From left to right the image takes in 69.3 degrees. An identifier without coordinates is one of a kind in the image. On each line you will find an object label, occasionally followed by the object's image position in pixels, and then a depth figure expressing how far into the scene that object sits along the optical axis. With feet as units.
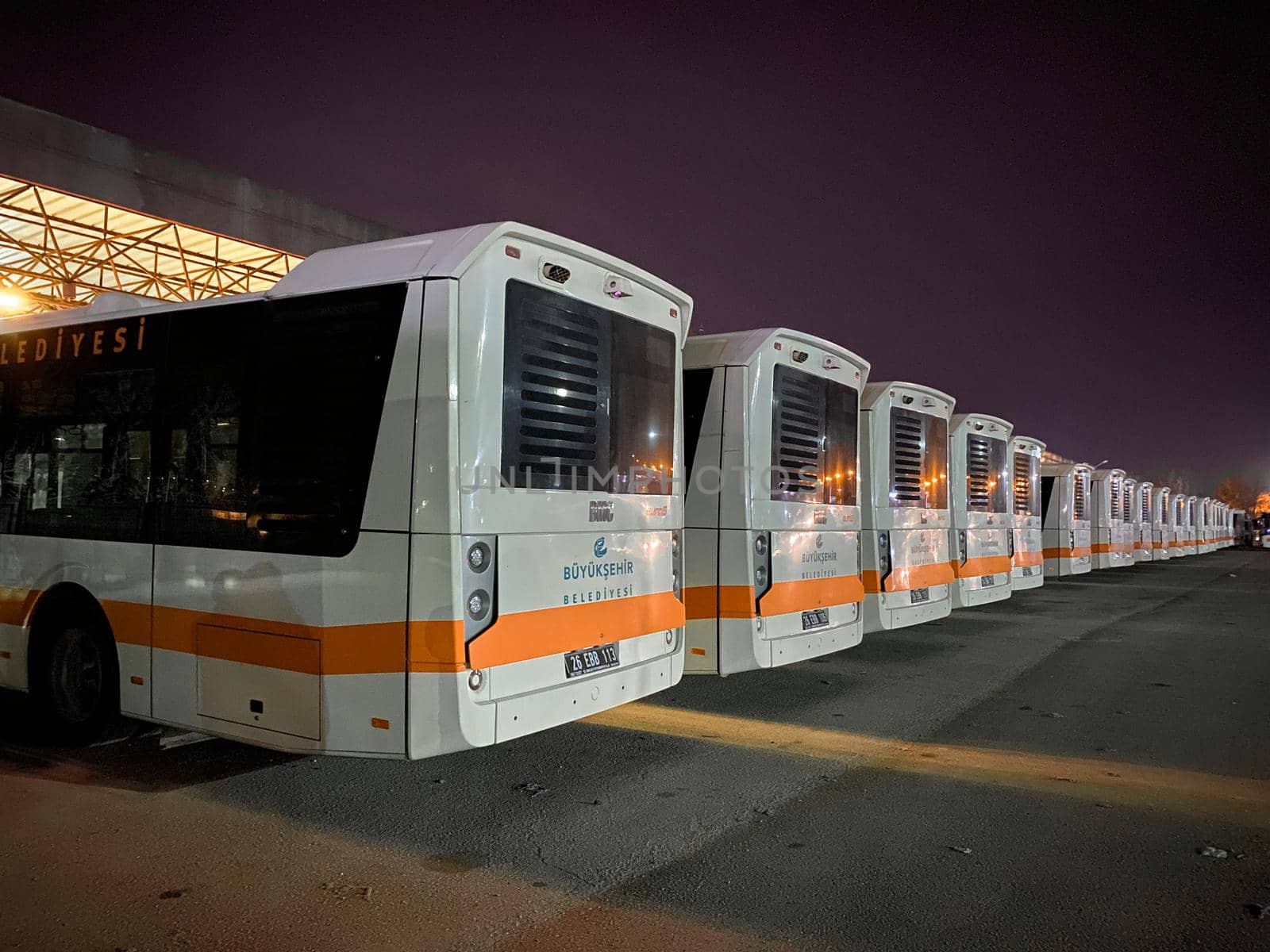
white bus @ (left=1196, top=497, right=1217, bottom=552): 178.89
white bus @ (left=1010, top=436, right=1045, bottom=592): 52.90
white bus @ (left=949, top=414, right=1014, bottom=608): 42.91
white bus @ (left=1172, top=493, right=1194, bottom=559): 148.46
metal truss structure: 48.42
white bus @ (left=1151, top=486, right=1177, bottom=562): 128.16
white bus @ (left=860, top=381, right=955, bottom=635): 34.06
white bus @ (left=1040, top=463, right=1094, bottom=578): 76.84
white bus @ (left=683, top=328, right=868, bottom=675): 25.16
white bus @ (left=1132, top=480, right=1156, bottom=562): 109.90
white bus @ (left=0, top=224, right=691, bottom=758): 15.19
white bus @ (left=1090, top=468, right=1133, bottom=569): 91.30
